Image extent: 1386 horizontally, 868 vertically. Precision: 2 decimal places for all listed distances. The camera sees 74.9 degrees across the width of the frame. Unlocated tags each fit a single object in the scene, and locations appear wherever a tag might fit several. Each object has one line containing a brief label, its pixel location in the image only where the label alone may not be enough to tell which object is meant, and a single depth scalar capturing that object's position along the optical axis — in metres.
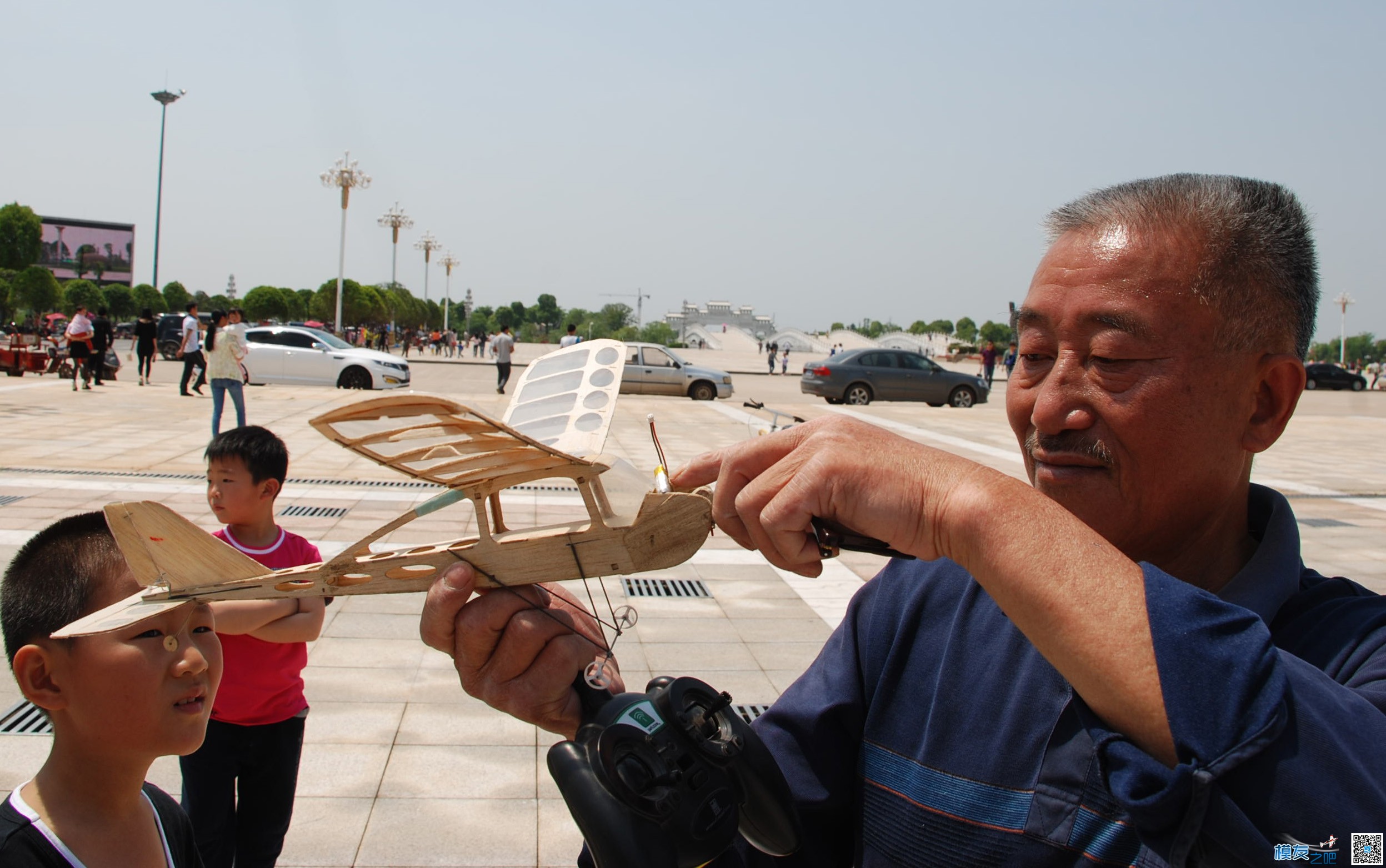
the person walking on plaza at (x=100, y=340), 17.98
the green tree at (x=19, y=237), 57.00
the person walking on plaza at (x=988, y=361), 31.39
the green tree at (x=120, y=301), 66.69
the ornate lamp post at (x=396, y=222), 51.47
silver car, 22.61
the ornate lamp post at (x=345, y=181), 35.97
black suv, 32.31
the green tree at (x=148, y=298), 57.84
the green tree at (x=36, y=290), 54.84
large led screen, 80.50
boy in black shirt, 1.69
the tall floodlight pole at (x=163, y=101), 50.75
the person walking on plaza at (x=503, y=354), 20.70
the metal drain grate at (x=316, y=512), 8.09
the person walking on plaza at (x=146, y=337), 18.59
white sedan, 20.25
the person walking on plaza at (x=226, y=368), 11.51
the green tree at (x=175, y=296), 75.56
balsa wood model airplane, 1.41
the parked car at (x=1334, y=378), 37.94
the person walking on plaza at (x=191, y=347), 17.38
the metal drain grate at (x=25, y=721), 3.90
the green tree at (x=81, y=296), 59.28
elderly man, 0.90
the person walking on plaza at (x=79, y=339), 17.11
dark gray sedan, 22.31
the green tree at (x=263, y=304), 58.12
